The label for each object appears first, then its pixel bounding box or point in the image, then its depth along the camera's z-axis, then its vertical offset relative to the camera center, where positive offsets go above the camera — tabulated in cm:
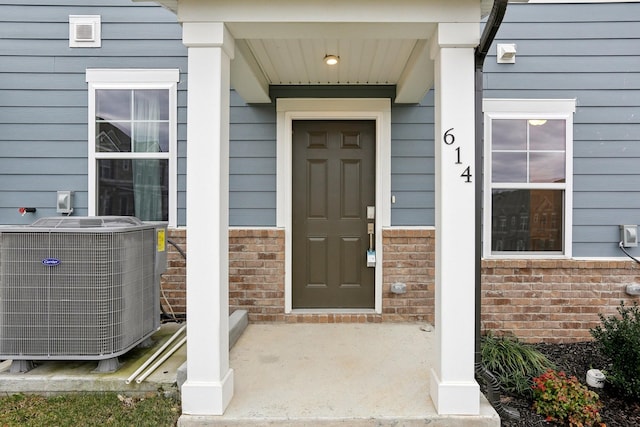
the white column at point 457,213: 219 -1
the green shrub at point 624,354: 262 -106
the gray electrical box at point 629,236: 362 -23
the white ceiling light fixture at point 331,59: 296 +126
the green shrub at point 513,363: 282 -126
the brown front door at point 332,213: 384 -2
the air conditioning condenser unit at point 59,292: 246 -56
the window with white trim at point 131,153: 371 +58
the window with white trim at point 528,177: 367 +36
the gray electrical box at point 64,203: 364 +7
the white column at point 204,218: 218 -5
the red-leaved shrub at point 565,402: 242 -130
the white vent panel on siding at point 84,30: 365 +180
